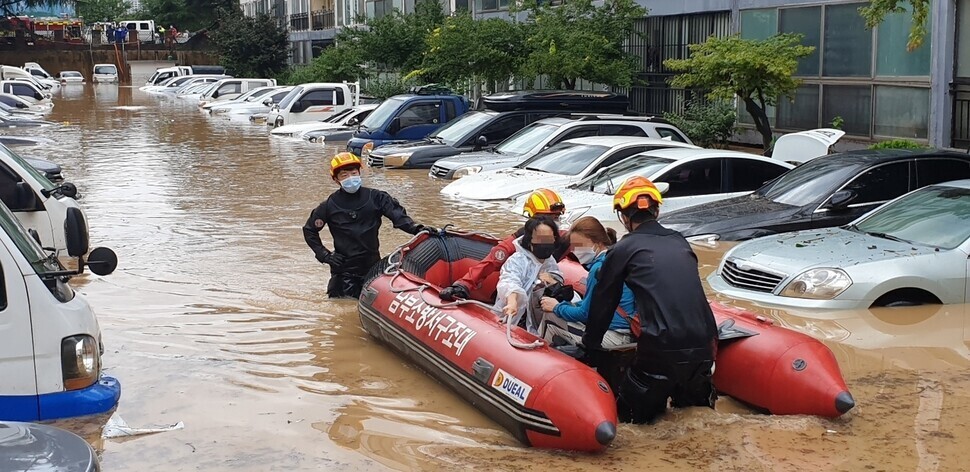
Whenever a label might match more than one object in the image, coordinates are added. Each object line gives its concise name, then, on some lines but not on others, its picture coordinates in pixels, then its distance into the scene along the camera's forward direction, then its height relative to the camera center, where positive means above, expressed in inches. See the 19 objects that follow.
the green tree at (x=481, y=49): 1102.4 +25.2
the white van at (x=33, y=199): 440.1 -43.6
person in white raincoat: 289.0 -48.7
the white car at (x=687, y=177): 554.6 -51.6
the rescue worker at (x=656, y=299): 254.8 -50.0
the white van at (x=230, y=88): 1998.0 -13.1
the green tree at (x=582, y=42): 1024.9 +28.6
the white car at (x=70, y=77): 3253.0 +19.8
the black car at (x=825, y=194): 481.7 -53.4
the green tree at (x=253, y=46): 2507.4 +73.7
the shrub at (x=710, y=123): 949.2 -42.9
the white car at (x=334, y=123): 1251.2 -48.1
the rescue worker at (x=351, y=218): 392.2 -47.4
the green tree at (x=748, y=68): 811.4 +1.2
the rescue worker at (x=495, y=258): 298.4 -50.5
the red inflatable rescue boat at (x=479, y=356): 252.8 -68.7
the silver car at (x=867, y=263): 373.1 -64.3
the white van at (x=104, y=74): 3279.5 +26.8
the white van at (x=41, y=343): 230.1 -51.6
